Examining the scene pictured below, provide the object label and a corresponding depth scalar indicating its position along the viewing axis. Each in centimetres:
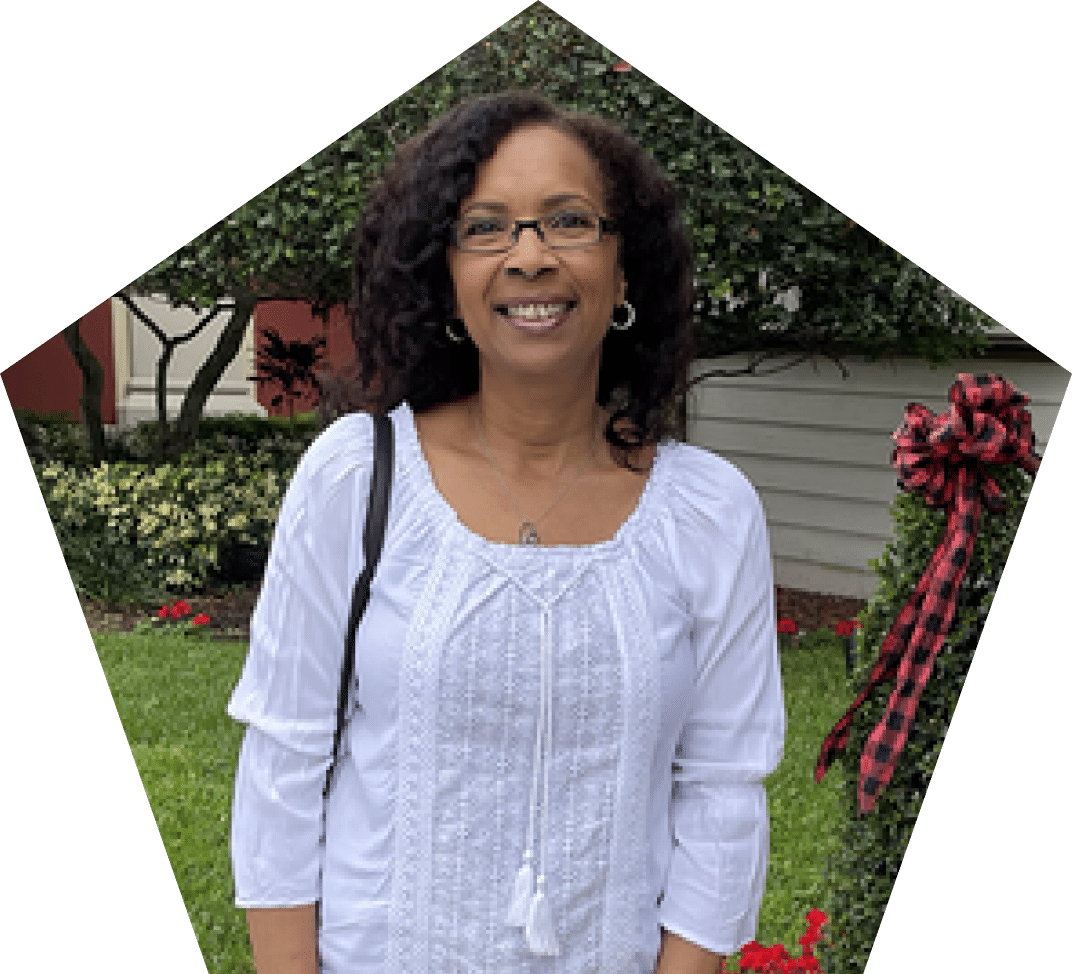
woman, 170
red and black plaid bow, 281
